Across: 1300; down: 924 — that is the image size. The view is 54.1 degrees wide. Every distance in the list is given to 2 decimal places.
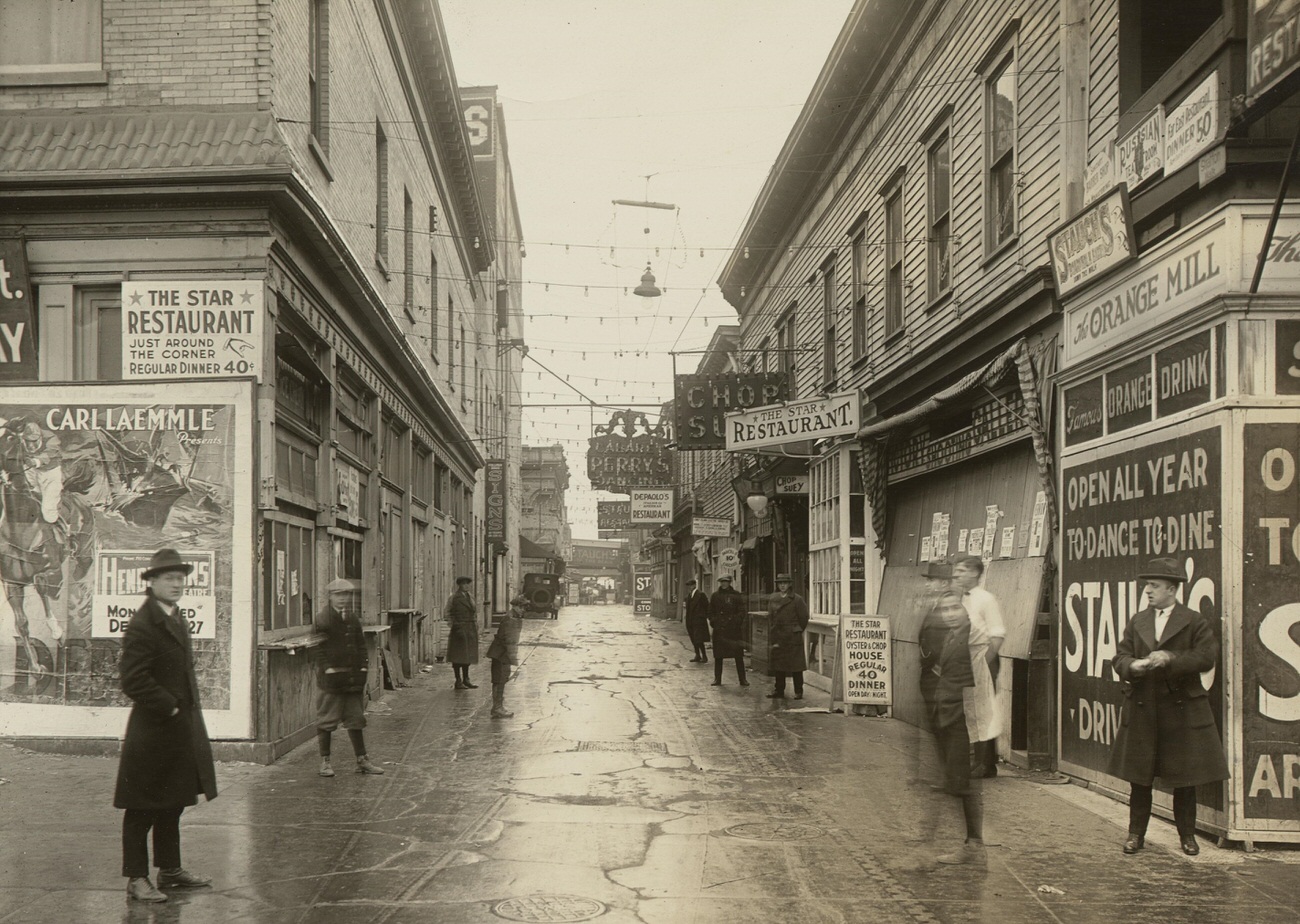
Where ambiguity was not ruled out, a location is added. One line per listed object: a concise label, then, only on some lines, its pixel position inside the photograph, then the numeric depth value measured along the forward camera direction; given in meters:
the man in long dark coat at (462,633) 19.88
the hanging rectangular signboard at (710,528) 33.03
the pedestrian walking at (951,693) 7.96
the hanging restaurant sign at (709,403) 24.42
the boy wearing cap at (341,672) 11.25
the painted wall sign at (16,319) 12.17
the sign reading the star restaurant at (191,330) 12.14
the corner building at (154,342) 11.91
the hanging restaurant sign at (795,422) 18.27
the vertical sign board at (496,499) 47.81
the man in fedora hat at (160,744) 6.85
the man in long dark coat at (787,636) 17.95
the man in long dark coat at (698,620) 27.06
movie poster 11.91
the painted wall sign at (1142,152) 9.68
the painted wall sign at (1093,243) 9.96
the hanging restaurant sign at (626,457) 38.91
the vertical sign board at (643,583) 87.44
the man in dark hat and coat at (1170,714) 7.86
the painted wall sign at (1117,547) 8.64
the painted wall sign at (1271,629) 8.15
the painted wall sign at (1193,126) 8.73
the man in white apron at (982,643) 8.52
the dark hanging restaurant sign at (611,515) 67.88
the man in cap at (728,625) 20.94
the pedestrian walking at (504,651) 15.89
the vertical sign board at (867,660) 15.92
